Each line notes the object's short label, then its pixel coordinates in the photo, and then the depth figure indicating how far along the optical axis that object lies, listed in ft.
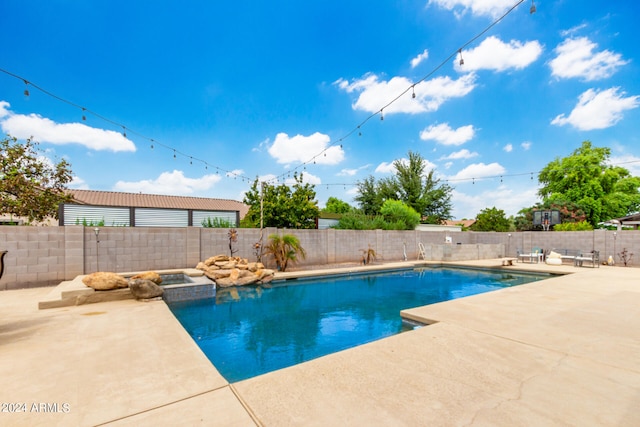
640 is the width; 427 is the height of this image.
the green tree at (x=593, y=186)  73.65
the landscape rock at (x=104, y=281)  16.72
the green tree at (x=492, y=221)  56.70
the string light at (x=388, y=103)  13.61
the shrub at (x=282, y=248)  30.60
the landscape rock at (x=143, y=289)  17.30
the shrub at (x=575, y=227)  46.96
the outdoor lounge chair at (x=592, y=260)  33.83
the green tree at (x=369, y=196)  71.61
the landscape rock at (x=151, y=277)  18.86
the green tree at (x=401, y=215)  48.37
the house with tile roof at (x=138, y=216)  25.67
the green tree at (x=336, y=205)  108.58
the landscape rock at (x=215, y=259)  26.05
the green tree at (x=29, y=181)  28.66
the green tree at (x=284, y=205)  39.99
